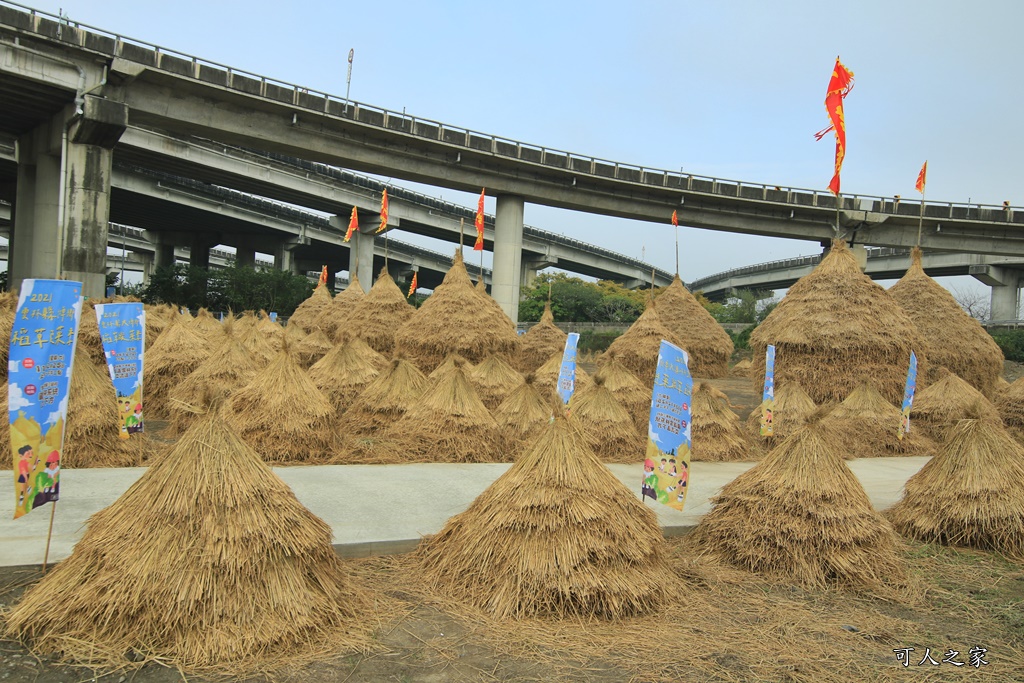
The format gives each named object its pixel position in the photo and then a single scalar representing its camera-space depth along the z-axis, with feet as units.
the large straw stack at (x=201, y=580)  11.99
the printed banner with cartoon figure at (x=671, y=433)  19.80
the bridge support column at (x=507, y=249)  120.78
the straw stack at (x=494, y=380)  36.78
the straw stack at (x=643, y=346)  65.82
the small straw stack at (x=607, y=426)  32.48
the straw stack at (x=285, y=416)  27.89
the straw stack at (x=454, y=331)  44.70
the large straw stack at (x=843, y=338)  47.50
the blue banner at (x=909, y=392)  32.55
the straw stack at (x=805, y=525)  17.57
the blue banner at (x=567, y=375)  29.91
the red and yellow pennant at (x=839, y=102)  46.98
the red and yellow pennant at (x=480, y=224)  67.61
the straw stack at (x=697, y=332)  86.12
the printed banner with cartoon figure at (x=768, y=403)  35.76
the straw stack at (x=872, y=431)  37.91
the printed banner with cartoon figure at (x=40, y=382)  14.62
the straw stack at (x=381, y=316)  55.67
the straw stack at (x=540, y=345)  74.39
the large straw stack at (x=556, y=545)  14.53
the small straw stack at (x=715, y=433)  33.63
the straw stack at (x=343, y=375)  35.96
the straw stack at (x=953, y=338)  58.49
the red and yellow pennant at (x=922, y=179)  79.92
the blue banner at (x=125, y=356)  24.77
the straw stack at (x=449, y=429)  29.27
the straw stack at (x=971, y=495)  20.68
